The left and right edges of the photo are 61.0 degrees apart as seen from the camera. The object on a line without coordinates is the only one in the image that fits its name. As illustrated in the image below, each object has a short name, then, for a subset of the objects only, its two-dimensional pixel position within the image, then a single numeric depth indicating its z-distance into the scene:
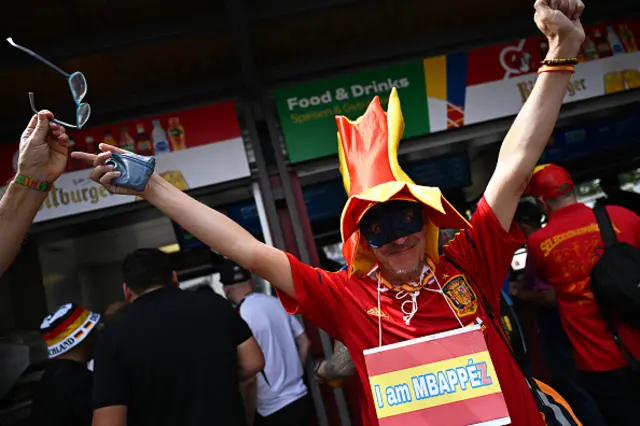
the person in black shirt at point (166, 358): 2.62
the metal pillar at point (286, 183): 4.08
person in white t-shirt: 3.79
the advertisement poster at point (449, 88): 4.17
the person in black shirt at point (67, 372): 2.79
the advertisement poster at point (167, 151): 4.02
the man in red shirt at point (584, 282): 3.22
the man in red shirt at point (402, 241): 1.91
